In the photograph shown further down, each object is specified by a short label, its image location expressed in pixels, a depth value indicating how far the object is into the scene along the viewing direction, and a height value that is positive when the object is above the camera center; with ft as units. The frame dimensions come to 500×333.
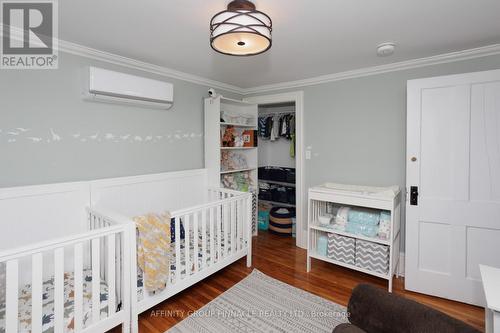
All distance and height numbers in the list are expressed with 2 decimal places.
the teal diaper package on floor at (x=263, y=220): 13.74 -3.06
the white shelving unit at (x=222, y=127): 10.39 +1.46
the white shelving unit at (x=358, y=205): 7.62 -1.70
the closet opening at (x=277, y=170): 12.94 -0.39
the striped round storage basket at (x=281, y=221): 12.62 -2.91
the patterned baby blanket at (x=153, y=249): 6.01 -2.04
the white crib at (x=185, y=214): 6.55 -1.59
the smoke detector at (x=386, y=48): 7.01 +3.16
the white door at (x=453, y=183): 6.68 -0.54
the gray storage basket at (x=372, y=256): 7.78 -2.88
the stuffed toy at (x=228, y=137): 11.50 +1.15
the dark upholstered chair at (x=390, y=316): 3.78 -2.44
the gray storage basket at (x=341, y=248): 8.32 -2.82
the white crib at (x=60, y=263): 4.39 -2.06
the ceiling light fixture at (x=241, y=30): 4.47 +2.36
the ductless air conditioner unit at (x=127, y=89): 7.01 +2.18
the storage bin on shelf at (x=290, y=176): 13.03 -0.67
